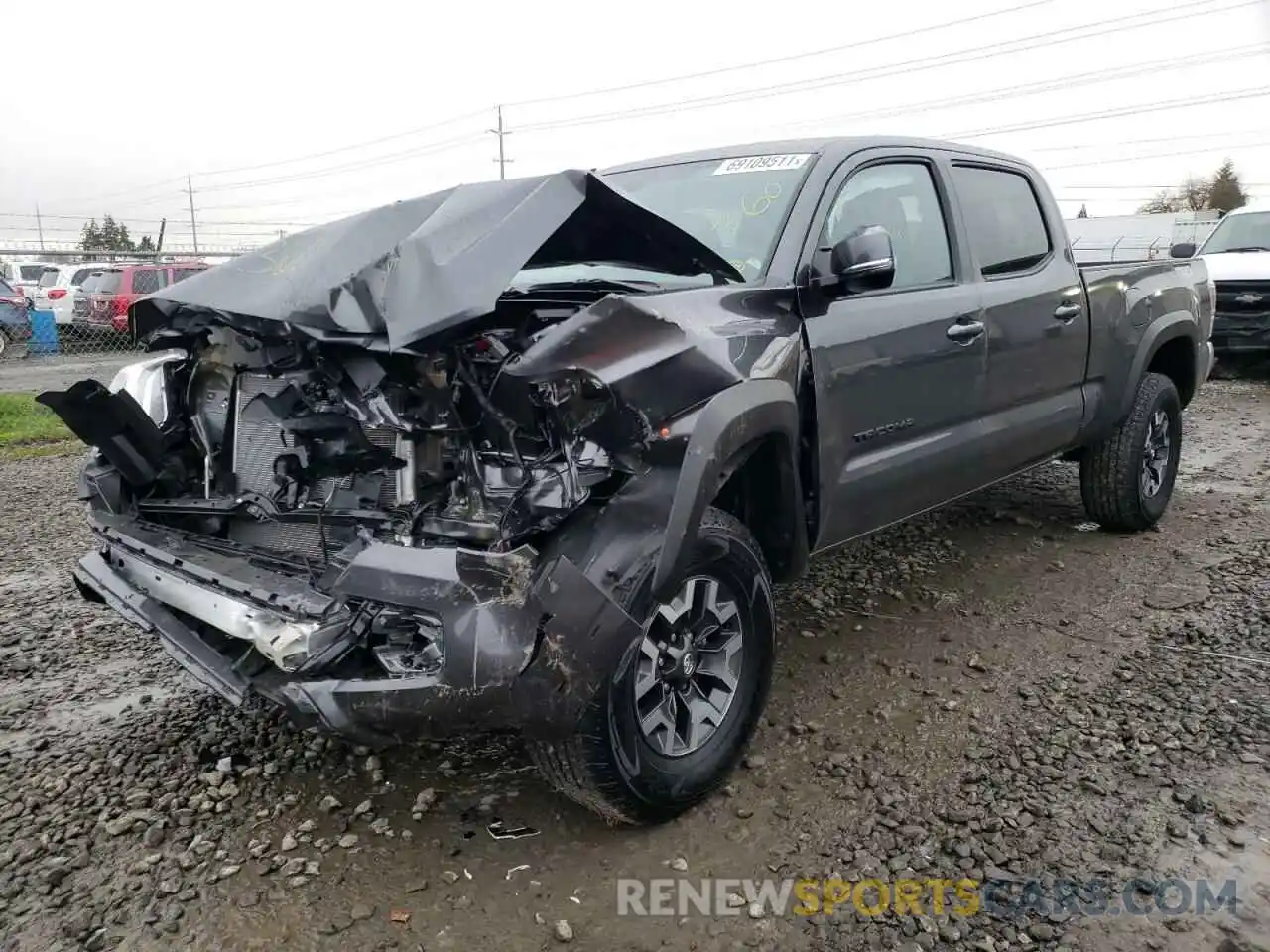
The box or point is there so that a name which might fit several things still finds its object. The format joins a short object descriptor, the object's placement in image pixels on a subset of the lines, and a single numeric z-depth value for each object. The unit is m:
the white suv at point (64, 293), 18.73
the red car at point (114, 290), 16.86
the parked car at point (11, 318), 16.08
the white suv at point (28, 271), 26.61
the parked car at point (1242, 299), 10.95
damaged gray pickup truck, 2.31
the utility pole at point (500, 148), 50.19
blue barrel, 16.03
